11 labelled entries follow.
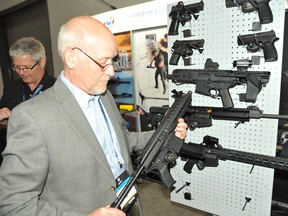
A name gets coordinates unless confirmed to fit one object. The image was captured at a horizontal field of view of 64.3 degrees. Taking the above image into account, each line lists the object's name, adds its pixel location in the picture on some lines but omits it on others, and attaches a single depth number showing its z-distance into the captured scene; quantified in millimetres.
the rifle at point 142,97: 3351
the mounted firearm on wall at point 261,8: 1420
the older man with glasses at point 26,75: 1897
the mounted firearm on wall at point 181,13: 1740
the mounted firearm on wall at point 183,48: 1776
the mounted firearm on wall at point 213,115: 1546
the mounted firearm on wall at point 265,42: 1436
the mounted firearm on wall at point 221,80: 1511
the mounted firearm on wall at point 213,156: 1507
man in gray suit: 925
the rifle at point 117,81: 3593
